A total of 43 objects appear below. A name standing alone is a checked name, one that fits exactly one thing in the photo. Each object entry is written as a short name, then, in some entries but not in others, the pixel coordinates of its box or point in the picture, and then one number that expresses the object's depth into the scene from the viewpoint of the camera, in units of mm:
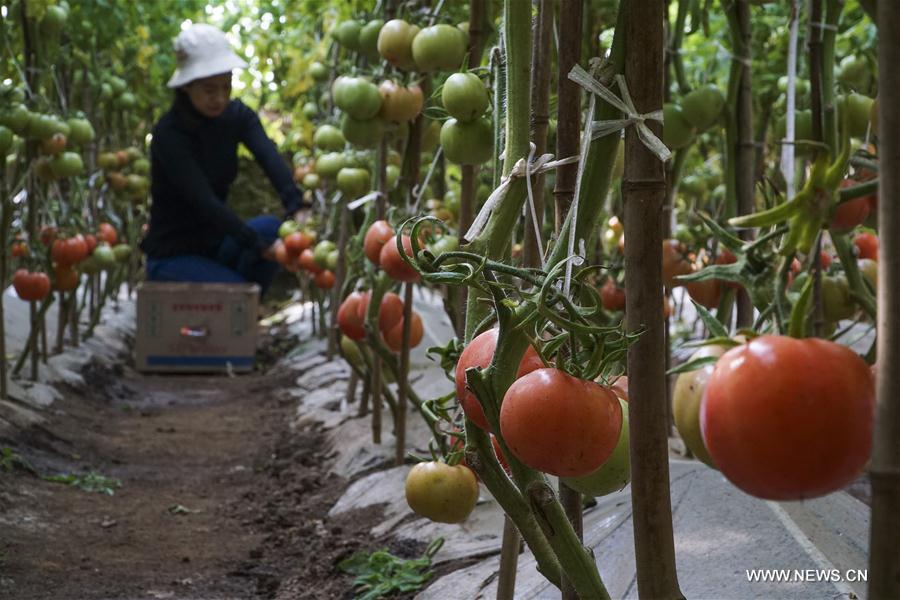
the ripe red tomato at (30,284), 4148
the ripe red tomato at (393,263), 2045
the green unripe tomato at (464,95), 1601
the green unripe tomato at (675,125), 2264
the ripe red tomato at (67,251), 4422
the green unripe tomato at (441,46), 2098
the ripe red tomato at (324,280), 5418
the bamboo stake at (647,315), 933
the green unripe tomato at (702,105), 2225
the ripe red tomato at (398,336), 2879
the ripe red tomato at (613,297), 3096
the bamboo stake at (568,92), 1323
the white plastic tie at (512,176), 1151
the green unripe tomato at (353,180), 3344
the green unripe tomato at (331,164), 3510
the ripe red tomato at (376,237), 2359
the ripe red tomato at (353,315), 2932
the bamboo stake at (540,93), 1514
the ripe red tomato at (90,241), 4874
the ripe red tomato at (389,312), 2865
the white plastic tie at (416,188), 1922
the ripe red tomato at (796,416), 618
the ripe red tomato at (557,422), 908
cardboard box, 5961
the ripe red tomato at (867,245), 1955
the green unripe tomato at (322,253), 4680
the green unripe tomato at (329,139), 3704
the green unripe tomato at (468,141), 1680
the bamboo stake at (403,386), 2812
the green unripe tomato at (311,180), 5312
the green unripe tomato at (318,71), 4680
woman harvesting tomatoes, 5500
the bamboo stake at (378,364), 3094
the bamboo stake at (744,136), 2170
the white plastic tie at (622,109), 976
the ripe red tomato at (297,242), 5348
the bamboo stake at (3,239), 3834
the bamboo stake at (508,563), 1524
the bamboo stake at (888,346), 616
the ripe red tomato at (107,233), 5586
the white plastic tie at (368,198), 3029
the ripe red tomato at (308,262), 5184
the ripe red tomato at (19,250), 4434
